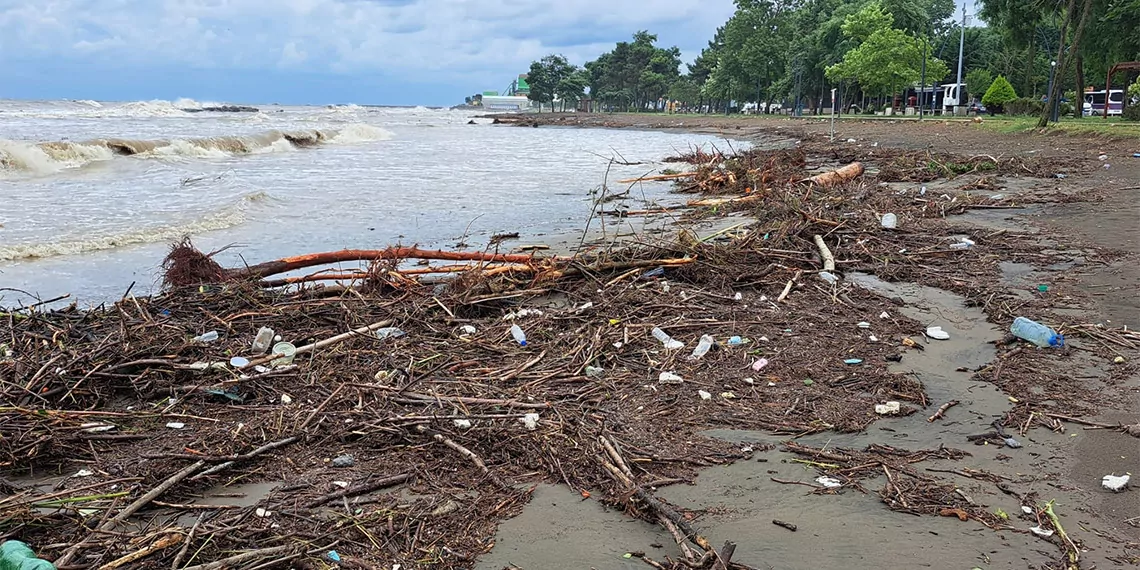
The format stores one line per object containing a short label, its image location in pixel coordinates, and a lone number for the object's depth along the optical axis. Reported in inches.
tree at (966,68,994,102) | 2043.6
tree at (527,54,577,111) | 4549.7
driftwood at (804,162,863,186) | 454.6
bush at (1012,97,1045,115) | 1338.6
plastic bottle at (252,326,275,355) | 175.2
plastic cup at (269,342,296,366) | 167.6
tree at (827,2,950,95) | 1809.8
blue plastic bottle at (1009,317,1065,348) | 171.8
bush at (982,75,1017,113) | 1578.5
